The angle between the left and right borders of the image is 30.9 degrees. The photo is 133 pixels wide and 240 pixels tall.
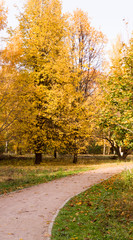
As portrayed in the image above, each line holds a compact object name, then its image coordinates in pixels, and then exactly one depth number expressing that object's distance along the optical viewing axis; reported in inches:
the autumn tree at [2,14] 480.4
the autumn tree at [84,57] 772.0
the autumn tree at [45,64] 685.9
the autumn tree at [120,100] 361.1
